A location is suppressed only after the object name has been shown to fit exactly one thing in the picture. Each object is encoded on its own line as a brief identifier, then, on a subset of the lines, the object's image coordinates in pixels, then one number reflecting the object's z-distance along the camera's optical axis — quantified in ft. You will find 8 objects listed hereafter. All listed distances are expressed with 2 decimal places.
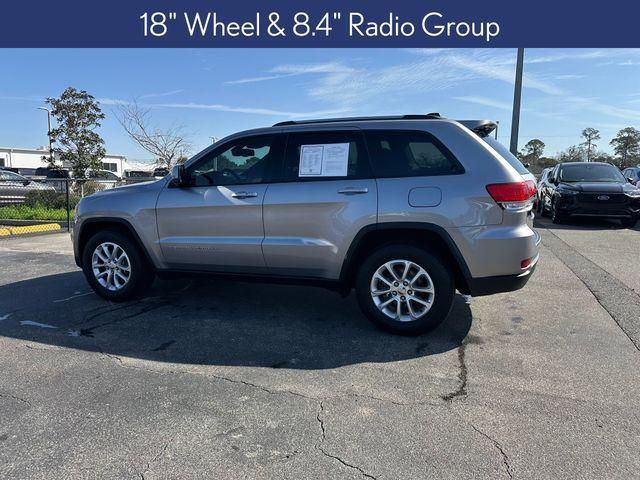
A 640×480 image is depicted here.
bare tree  66.59
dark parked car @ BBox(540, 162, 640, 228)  38.22
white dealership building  194.90
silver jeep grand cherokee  13.34
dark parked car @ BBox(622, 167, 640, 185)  55.08
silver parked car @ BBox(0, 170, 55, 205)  48.38
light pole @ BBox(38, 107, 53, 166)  76.71
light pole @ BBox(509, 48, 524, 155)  47.75
